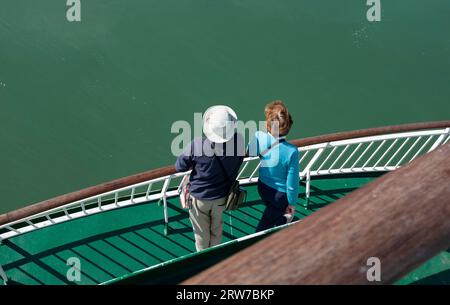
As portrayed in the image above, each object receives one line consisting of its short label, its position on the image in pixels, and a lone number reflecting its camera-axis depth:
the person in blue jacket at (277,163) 6.47
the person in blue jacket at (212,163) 5.83
